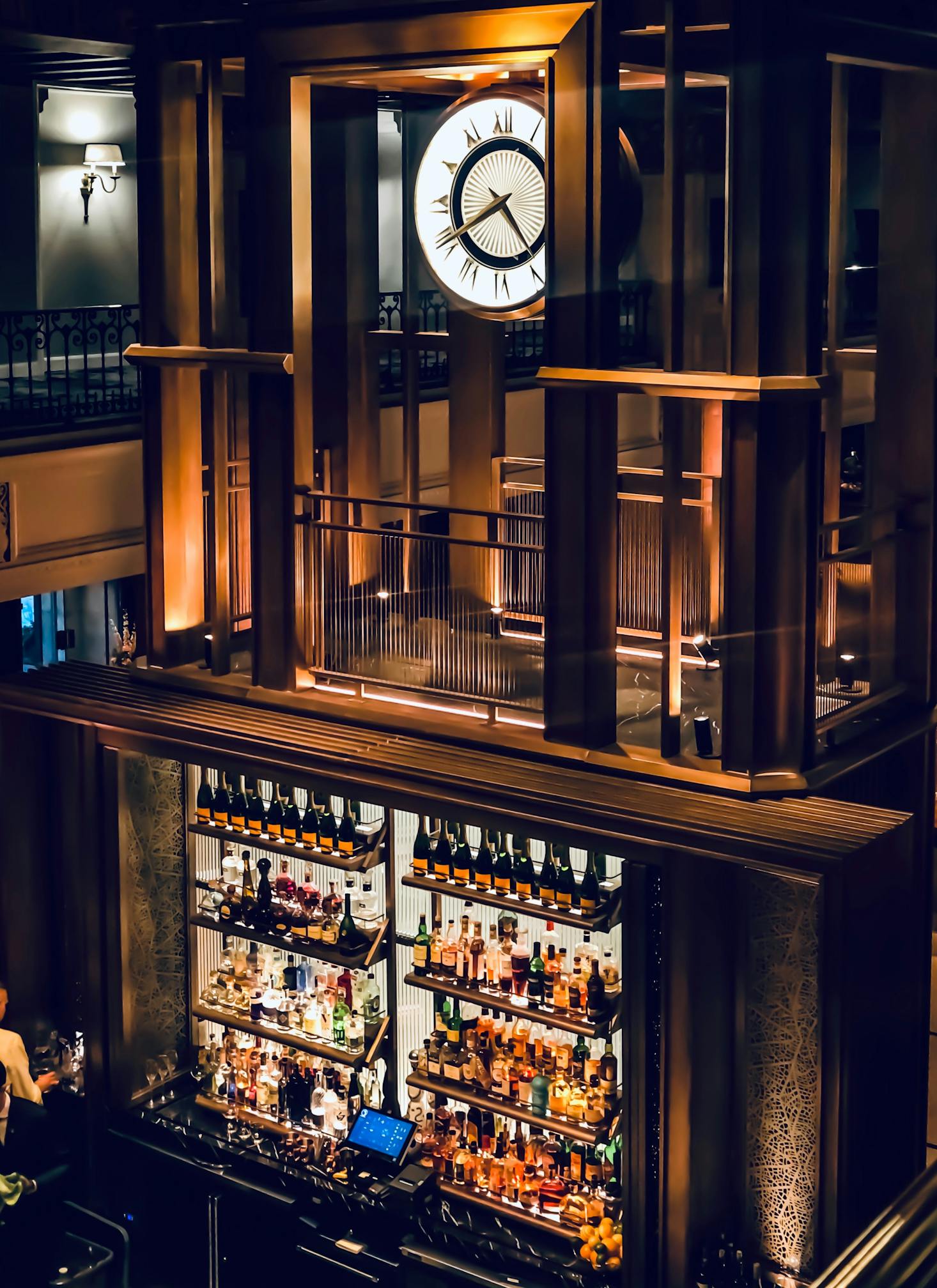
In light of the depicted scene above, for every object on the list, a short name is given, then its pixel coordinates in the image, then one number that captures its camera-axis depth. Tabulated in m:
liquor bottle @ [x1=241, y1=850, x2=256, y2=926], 6.65
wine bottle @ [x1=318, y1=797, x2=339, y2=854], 6.26
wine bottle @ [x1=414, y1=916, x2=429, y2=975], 6.05
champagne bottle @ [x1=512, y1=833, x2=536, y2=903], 5.98
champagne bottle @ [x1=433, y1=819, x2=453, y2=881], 5.98
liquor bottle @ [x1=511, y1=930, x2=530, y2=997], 5.89
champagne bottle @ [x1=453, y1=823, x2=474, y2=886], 6.10
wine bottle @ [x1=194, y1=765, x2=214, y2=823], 6.72
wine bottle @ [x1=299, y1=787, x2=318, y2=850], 6.35
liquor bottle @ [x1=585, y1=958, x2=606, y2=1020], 5.53
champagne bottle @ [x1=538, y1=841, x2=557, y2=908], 5.66
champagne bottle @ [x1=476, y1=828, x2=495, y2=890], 5.84
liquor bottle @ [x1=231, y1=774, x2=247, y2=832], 6.59
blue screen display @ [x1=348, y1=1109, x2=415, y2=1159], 6.00
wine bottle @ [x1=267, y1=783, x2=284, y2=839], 6.44
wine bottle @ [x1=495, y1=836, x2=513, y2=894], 5.82
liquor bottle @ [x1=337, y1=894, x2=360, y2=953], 6.24
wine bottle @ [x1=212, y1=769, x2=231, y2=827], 6.70
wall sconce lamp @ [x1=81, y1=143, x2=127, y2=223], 14.55
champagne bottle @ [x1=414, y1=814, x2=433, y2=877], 6.05
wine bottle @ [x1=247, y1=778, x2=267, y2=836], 6.53
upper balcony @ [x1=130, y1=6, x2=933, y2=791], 4.98
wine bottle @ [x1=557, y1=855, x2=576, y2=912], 5.62
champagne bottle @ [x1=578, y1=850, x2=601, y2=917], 5.52
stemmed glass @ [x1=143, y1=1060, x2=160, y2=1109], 6.84
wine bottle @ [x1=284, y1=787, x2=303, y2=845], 6.41
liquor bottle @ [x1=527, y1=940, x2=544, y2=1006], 5.76
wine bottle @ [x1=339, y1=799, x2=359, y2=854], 6.20
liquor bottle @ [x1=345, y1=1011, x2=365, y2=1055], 6.32
